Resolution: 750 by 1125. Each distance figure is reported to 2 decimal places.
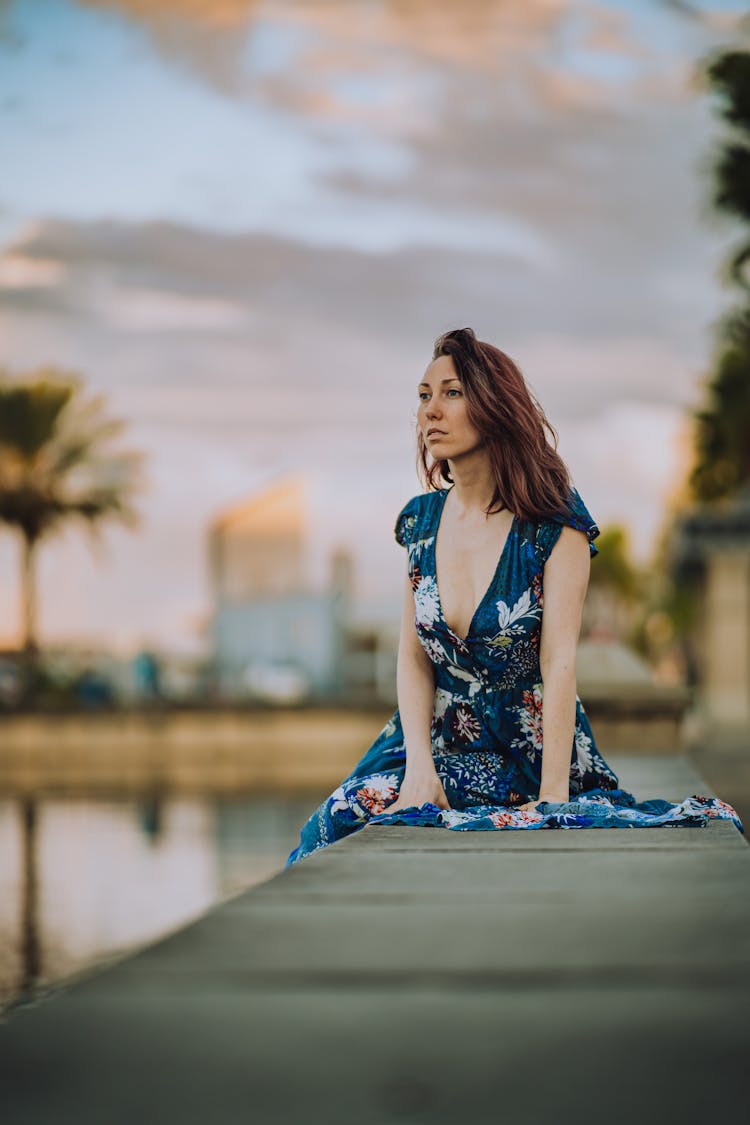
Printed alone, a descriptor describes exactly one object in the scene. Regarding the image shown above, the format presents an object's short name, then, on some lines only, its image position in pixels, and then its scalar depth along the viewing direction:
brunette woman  3.39
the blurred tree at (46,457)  37.97
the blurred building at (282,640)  28.45
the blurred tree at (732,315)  20.42
